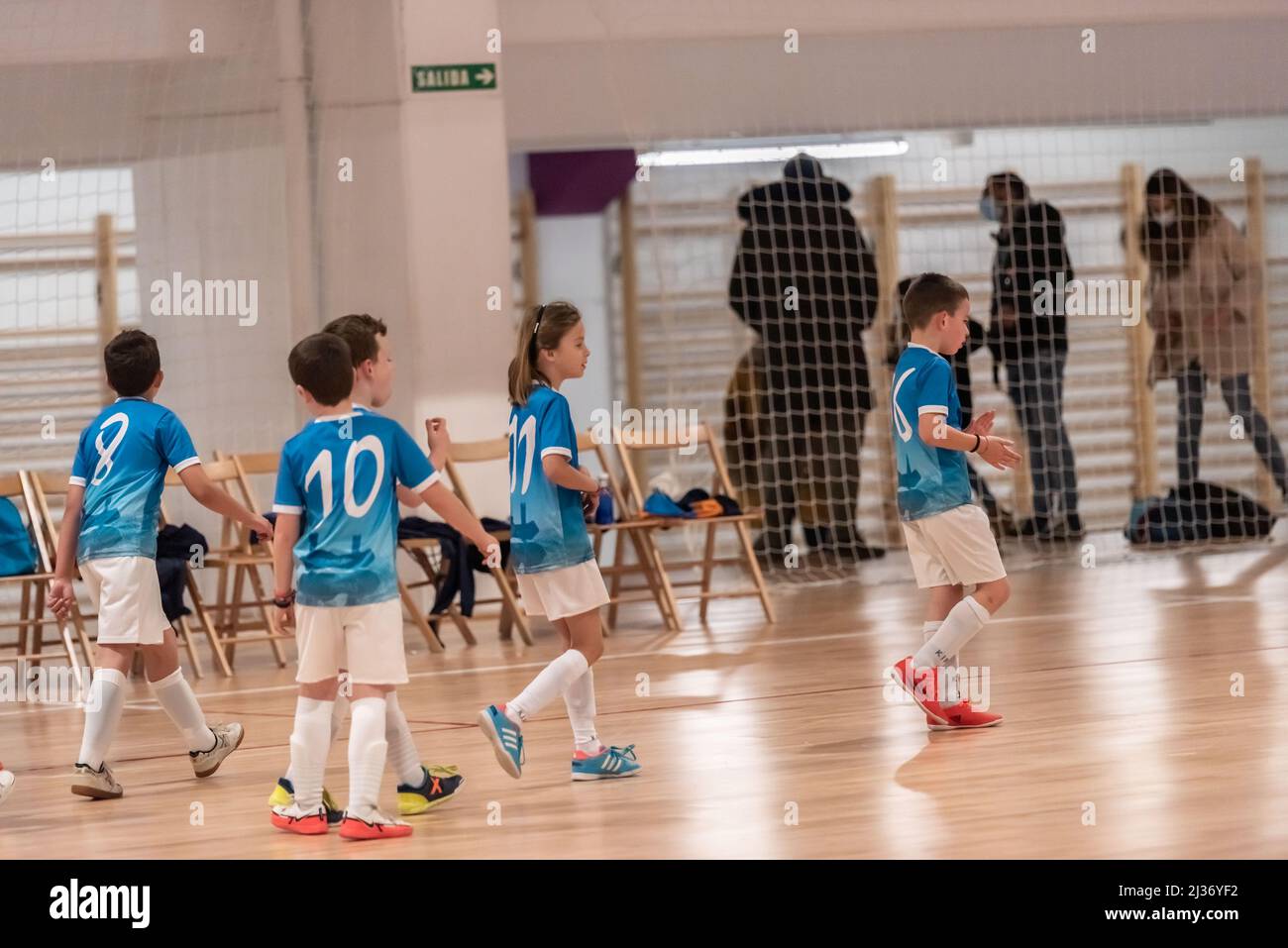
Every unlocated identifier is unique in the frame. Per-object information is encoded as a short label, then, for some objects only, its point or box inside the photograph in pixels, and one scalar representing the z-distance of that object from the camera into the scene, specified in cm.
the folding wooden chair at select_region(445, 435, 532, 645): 1358
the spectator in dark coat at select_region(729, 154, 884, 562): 1775
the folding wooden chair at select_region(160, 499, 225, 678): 1280
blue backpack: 1233
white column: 1569
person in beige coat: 1816
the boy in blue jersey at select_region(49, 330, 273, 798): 812
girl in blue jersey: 771
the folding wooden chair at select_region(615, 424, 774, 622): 1380
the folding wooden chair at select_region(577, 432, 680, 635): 1406
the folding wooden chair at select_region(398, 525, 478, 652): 1352
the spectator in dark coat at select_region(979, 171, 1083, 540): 1825
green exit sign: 1570
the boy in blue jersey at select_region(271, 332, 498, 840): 673
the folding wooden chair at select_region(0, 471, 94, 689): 1226
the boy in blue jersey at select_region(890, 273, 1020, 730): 845
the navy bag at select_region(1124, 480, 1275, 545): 1759
